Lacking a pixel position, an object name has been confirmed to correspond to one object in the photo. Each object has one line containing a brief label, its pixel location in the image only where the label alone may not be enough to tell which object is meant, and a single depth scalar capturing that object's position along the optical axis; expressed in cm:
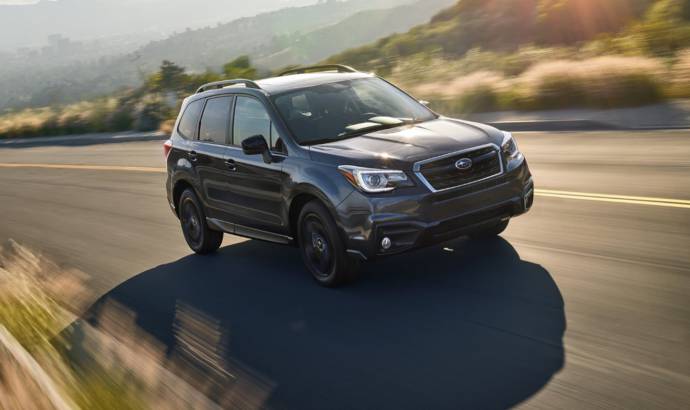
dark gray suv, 637
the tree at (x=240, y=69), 3045
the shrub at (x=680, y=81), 1484
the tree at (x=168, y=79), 3312
